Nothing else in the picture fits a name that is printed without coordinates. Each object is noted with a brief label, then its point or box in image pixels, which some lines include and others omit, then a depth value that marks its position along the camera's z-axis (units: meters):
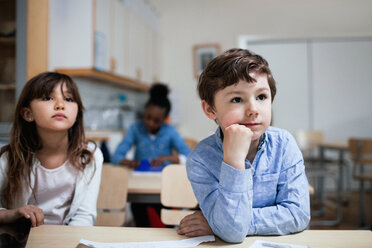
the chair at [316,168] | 3.34
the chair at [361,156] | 3.19
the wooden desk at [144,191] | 1.54
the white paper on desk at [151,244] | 0.75
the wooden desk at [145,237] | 0.77
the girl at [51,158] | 1.20
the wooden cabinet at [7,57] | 2.34
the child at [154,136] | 2.55
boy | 0.79
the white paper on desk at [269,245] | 0.75
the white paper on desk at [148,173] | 1.92
